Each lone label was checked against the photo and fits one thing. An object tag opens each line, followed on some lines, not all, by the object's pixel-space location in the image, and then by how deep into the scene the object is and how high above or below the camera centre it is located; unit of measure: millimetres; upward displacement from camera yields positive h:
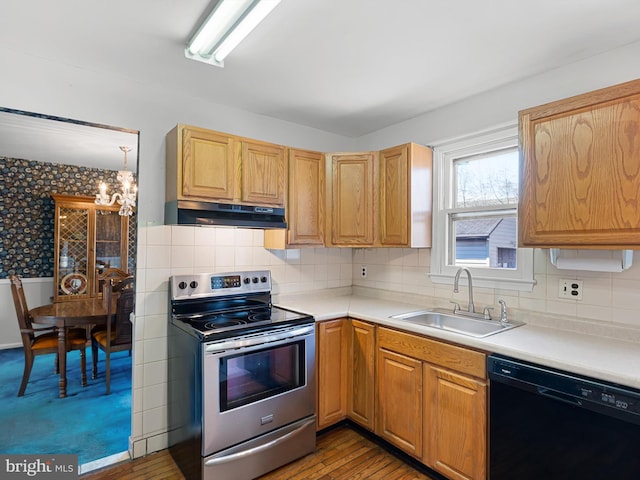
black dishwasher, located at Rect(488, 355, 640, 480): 1355 -778
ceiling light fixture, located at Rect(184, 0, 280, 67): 1478 +1034
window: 2379 +256
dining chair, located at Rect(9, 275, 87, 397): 3178 -921
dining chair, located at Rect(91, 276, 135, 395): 3250 -759
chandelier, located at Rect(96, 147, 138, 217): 3842 +614
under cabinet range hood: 2188 +208
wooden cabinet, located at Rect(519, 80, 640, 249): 1573 +371
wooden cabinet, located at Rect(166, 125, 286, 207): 2227 +533
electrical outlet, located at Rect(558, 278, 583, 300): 2004 -248
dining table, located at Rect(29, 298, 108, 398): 3117 -668
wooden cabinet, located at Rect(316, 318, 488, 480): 1854 -918
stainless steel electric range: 1942 -838
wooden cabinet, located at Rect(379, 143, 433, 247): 2672 +399
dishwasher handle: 1462 -652
